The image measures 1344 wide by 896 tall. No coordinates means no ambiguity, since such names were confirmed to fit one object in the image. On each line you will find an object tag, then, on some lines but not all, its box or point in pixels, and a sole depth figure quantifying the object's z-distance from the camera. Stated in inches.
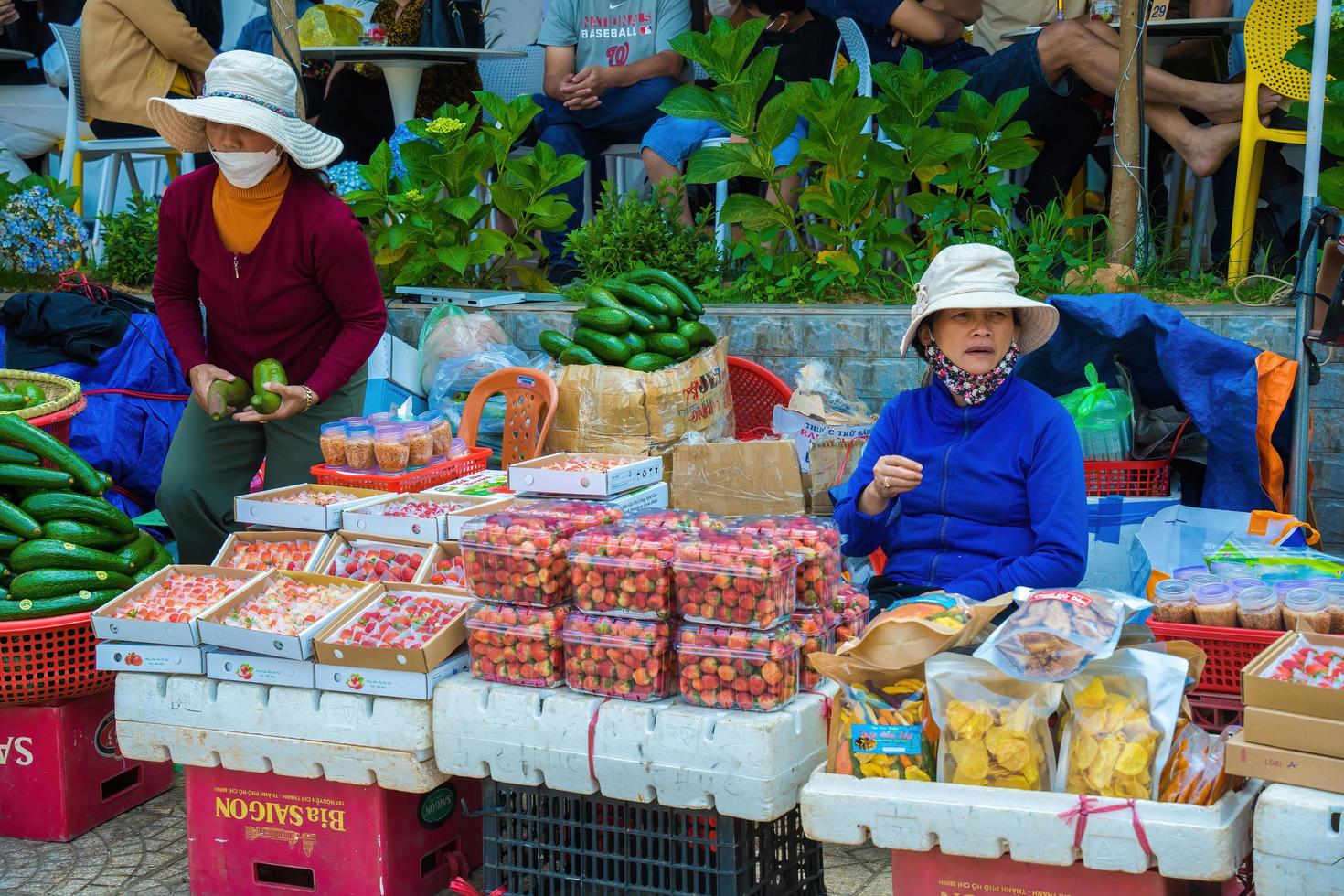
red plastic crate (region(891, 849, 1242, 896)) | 99.0
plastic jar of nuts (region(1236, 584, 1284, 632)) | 127.7
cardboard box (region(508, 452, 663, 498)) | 149.1
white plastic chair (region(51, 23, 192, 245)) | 315.0
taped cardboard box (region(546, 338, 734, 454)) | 204.5
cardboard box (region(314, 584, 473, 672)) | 123.5
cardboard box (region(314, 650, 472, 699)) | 124.0
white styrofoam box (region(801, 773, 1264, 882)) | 95.0
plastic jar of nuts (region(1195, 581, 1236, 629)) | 129.6
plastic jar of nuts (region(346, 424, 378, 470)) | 163.9
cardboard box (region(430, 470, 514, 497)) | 159.3
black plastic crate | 115.1
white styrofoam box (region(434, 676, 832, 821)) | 111.0
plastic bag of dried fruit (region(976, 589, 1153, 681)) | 99.6
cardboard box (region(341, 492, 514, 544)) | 147.3
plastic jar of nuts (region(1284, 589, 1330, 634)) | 125.6
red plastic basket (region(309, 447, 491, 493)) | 163.2
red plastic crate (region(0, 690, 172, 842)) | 147.4
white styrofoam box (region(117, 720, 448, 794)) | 124.8
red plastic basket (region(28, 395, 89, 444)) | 185.1
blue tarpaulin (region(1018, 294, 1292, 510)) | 174.2
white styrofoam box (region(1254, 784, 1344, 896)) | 93.1
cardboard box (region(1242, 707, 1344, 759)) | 94.5
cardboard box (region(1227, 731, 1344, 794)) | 94.7
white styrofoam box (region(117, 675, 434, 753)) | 124.7
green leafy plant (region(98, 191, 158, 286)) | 297.3
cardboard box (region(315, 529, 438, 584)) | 147.7
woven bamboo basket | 198.1
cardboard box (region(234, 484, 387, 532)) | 150.4
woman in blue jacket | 136.2
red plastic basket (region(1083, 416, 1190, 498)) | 178.1
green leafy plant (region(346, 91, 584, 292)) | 263.4
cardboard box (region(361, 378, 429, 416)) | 229.5
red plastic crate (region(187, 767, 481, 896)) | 128.9
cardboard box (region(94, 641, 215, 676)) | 133.2
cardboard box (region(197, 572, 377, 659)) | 127.7
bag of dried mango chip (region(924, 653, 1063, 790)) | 101.5
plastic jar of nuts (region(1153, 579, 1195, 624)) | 131.6
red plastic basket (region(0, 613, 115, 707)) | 143.9
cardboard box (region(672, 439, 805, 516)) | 189.5
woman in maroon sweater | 167.8
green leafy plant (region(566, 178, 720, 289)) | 262.8
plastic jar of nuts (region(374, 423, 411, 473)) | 163.6
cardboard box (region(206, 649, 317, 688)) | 128.6
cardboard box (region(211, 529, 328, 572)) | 151.6
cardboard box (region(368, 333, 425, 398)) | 235.6
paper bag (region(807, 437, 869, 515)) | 196.5
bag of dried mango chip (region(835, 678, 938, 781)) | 105.0
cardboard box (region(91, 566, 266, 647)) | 132.4
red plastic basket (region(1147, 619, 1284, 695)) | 127.2
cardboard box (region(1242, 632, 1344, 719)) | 95.6
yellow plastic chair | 225.6
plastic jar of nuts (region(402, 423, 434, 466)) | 166.9
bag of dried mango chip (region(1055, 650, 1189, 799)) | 99.5
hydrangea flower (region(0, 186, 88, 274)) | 291.6
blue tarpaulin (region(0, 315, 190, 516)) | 235.5
